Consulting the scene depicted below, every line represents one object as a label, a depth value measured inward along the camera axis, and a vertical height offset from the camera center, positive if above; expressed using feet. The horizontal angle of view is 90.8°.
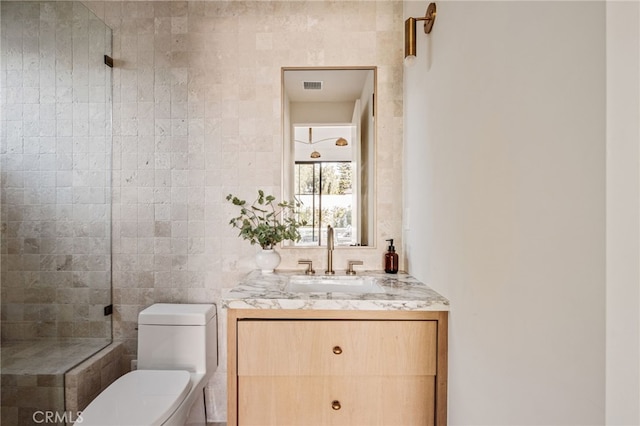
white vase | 5.41 -0.86
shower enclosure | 4.77 +0.17
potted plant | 5.44 -0.25
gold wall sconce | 4.07 +2.34
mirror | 5.87 +1.11
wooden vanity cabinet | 3.72 -1.87
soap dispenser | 5.51 -0.89
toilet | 4.18 -2.49
